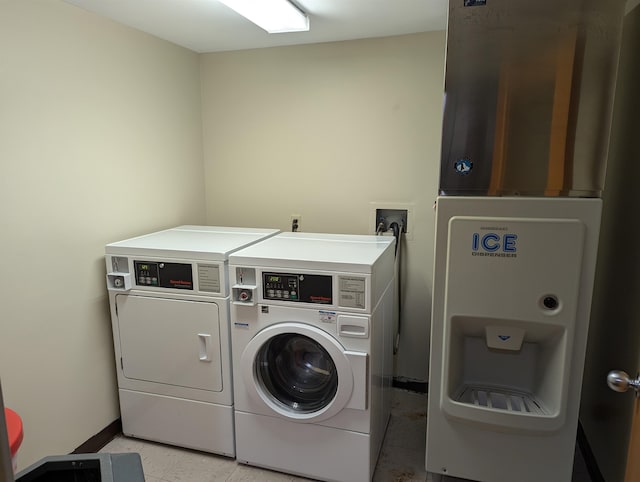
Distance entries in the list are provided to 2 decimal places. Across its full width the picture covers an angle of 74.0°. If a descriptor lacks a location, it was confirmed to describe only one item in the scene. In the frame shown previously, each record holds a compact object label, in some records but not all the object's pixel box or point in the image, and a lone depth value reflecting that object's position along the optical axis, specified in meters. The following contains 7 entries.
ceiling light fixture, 1.88
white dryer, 2.02
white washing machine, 1.80
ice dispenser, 1.53
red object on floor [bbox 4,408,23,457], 1.21
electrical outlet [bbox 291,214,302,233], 2.85
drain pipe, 2.62
